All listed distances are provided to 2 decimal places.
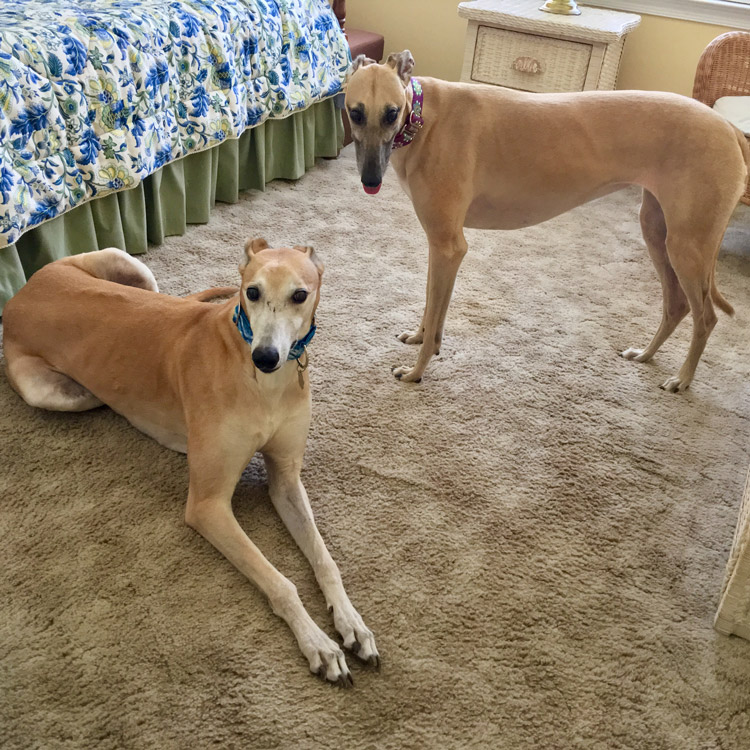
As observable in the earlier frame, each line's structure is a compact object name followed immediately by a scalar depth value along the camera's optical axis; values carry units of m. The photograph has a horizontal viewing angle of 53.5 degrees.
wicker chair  3.18
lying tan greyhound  1.41
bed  2.23
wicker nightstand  3.38
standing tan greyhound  2.03
